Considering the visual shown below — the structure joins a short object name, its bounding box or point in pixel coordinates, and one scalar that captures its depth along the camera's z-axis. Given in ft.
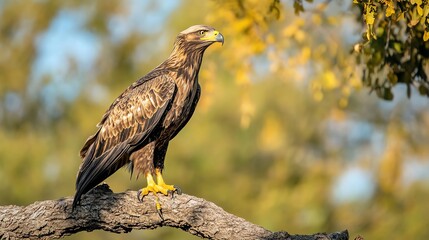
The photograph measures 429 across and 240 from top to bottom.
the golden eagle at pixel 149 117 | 58.70
